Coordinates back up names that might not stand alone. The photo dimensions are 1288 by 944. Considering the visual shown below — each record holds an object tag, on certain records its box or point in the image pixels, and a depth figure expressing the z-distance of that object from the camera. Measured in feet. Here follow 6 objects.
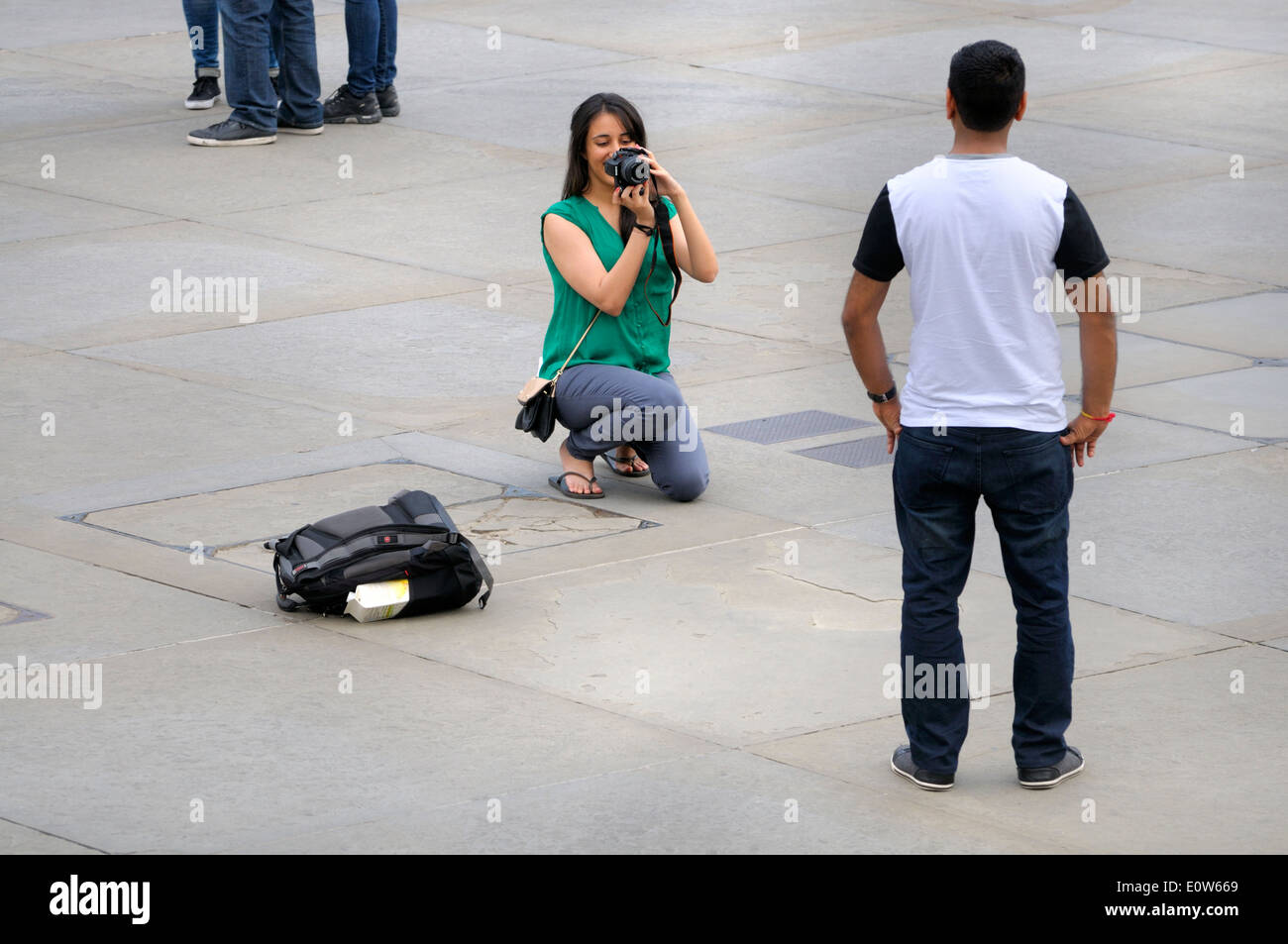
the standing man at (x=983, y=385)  31.22
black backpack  40.11
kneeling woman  47.24
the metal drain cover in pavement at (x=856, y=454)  50.64
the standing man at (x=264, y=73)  84.28
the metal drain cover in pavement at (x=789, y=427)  52.54
